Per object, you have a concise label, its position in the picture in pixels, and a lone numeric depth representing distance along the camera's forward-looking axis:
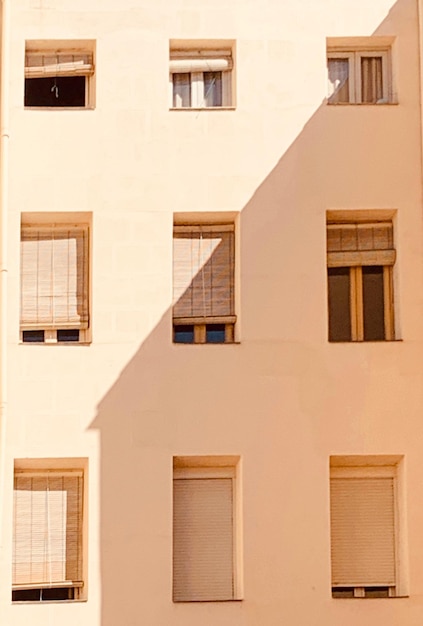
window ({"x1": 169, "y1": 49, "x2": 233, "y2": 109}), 19.98
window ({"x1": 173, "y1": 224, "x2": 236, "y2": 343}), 19.58
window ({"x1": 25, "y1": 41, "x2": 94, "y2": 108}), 20.00
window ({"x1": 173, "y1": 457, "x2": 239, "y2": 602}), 19.12
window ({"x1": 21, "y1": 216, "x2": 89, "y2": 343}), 19.58
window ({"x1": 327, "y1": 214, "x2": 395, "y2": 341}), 19.73
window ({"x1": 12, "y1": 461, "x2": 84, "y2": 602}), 19.09
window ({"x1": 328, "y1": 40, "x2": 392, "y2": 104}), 20.09
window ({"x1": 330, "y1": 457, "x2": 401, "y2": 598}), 19.20
